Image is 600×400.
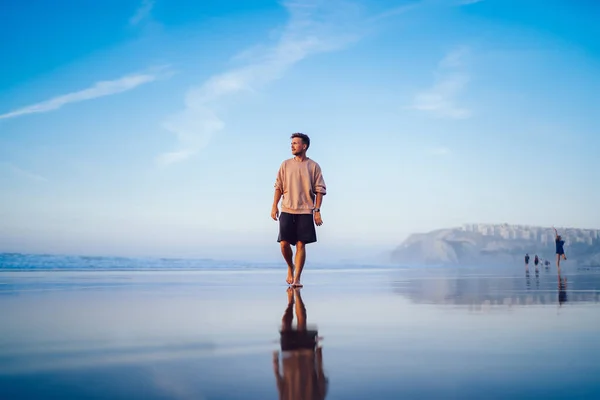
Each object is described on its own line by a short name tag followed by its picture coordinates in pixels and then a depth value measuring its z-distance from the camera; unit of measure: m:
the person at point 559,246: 15.68
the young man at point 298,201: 6.79
